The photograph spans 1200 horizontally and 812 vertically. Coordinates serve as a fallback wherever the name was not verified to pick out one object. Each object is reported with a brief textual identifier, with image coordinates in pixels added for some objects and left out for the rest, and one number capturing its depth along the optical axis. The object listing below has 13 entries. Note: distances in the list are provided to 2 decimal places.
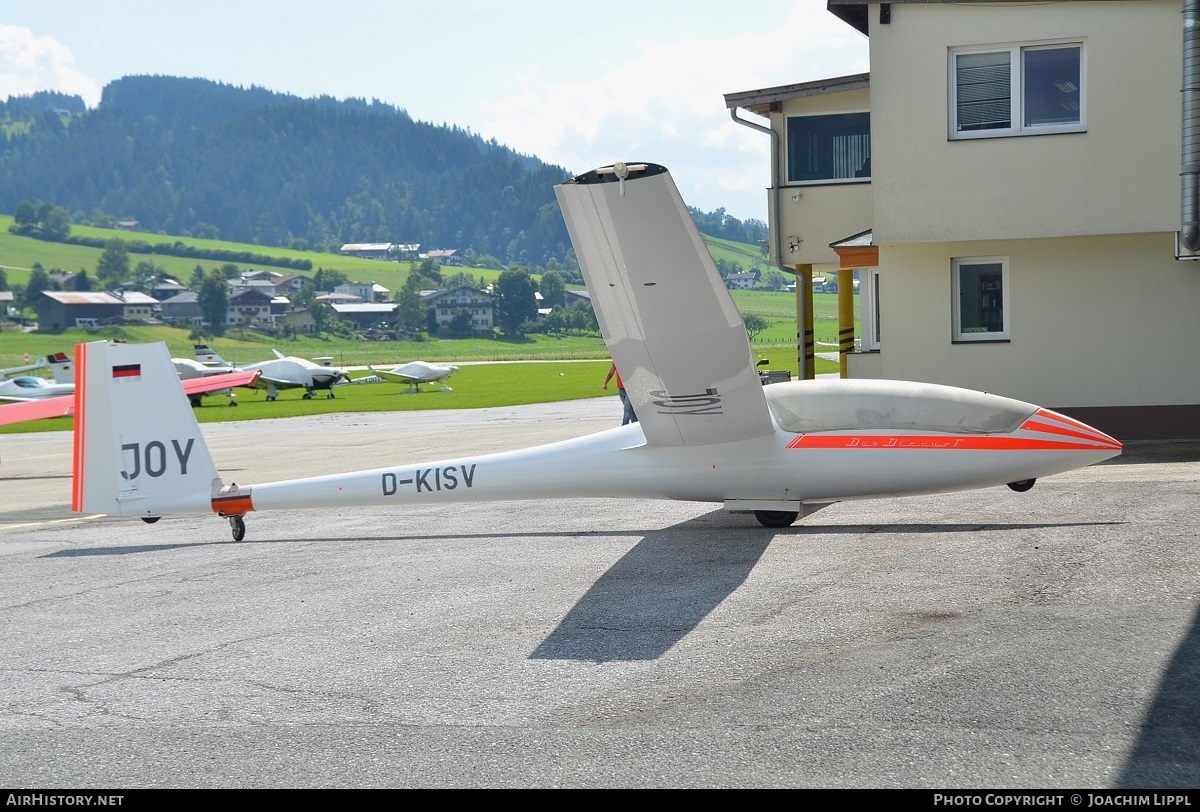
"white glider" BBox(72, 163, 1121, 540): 8.57
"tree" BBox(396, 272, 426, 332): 199.75
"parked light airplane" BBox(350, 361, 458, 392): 59.38
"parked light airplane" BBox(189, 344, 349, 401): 55.56
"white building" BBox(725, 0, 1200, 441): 15.30
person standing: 20.62
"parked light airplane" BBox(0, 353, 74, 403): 48.00
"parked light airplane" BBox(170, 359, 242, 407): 59.78
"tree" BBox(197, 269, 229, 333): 191.38
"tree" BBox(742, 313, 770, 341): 134.00
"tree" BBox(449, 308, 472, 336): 197.75
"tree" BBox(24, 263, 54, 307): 184.12
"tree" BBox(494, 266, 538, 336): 199.75
